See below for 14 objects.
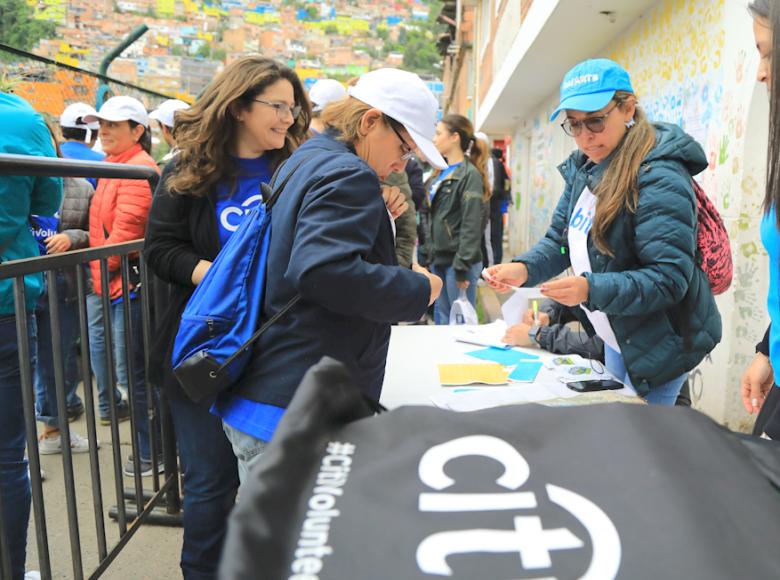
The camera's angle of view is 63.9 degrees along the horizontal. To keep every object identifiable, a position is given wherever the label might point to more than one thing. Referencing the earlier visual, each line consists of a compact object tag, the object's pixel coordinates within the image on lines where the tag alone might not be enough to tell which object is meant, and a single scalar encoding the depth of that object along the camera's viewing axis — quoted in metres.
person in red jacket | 2.90
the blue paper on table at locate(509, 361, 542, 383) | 2.32
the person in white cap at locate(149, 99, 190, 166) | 4.36
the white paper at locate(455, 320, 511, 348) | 2.88
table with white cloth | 2.16
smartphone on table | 2.14
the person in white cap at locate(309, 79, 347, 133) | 4.34
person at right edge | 1.09
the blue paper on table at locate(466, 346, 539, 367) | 2.58
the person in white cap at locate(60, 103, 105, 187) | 4.12
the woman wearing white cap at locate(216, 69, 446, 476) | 1.42
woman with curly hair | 1.91
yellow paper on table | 2.30
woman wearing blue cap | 1.95
